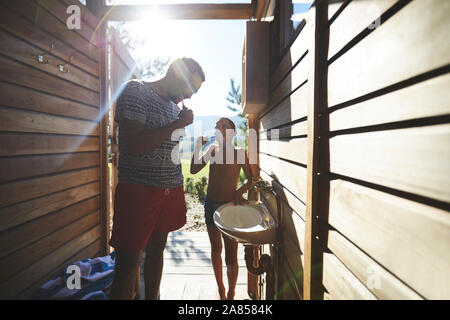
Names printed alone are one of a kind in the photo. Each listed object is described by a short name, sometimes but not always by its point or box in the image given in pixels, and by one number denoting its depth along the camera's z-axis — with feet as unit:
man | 4.13
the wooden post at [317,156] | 2.75
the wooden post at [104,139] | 8.89
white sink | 4.48
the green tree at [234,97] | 29.54
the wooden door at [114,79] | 8.79
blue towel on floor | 5.97
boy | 7.29
